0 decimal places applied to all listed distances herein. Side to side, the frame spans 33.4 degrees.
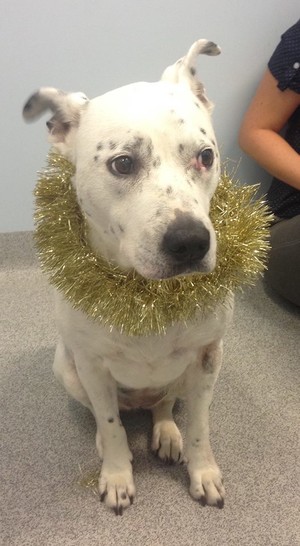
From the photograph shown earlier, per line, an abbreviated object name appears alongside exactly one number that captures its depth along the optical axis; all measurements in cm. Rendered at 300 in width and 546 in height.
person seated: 167
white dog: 83
